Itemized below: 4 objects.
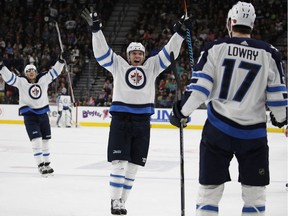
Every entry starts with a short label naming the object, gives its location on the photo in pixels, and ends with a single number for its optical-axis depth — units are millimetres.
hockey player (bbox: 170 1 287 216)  5256
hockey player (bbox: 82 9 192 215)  7882
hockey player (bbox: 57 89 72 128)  26945
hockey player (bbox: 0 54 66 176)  11906
